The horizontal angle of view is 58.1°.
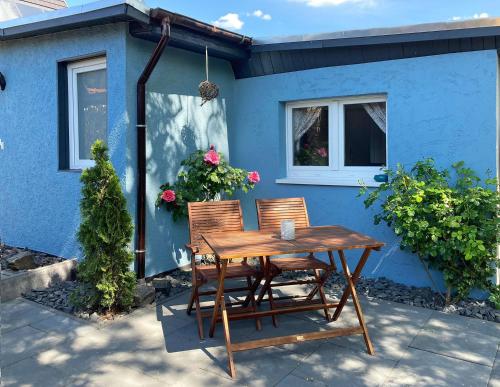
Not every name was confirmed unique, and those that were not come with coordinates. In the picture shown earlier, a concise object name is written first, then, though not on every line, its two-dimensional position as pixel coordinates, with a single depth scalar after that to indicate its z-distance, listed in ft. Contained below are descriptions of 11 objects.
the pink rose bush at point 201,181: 18.21
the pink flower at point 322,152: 20.04
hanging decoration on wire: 18.17
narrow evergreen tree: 14.17
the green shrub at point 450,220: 14.66
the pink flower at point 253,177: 18.93
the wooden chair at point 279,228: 14.21
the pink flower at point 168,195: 17.63
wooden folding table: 11.32
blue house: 16.20
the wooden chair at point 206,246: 13.76
